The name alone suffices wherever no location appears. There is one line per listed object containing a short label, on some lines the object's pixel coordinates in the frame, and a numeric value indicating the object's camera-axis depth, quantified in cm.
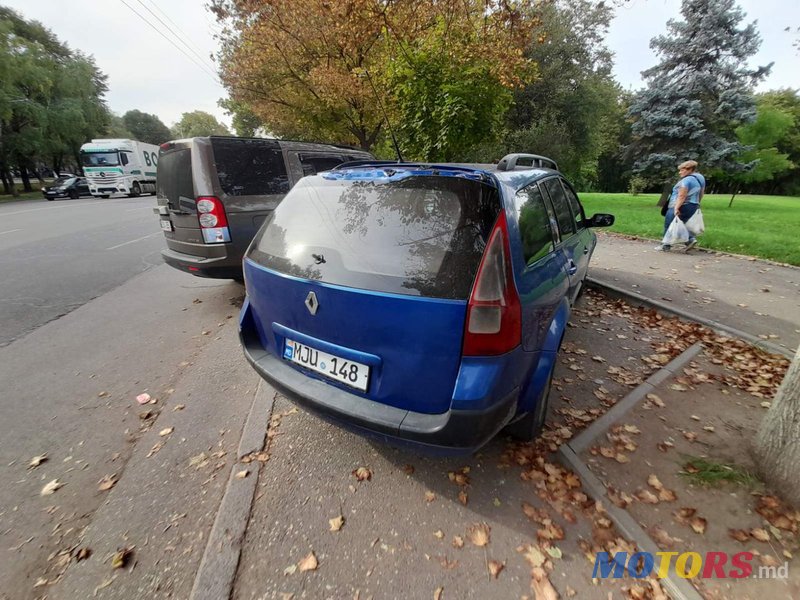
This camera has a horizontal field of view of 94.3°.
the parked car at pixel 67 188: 2536
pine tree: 1625
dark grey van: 444
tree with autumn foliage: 676
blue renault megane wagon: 179
